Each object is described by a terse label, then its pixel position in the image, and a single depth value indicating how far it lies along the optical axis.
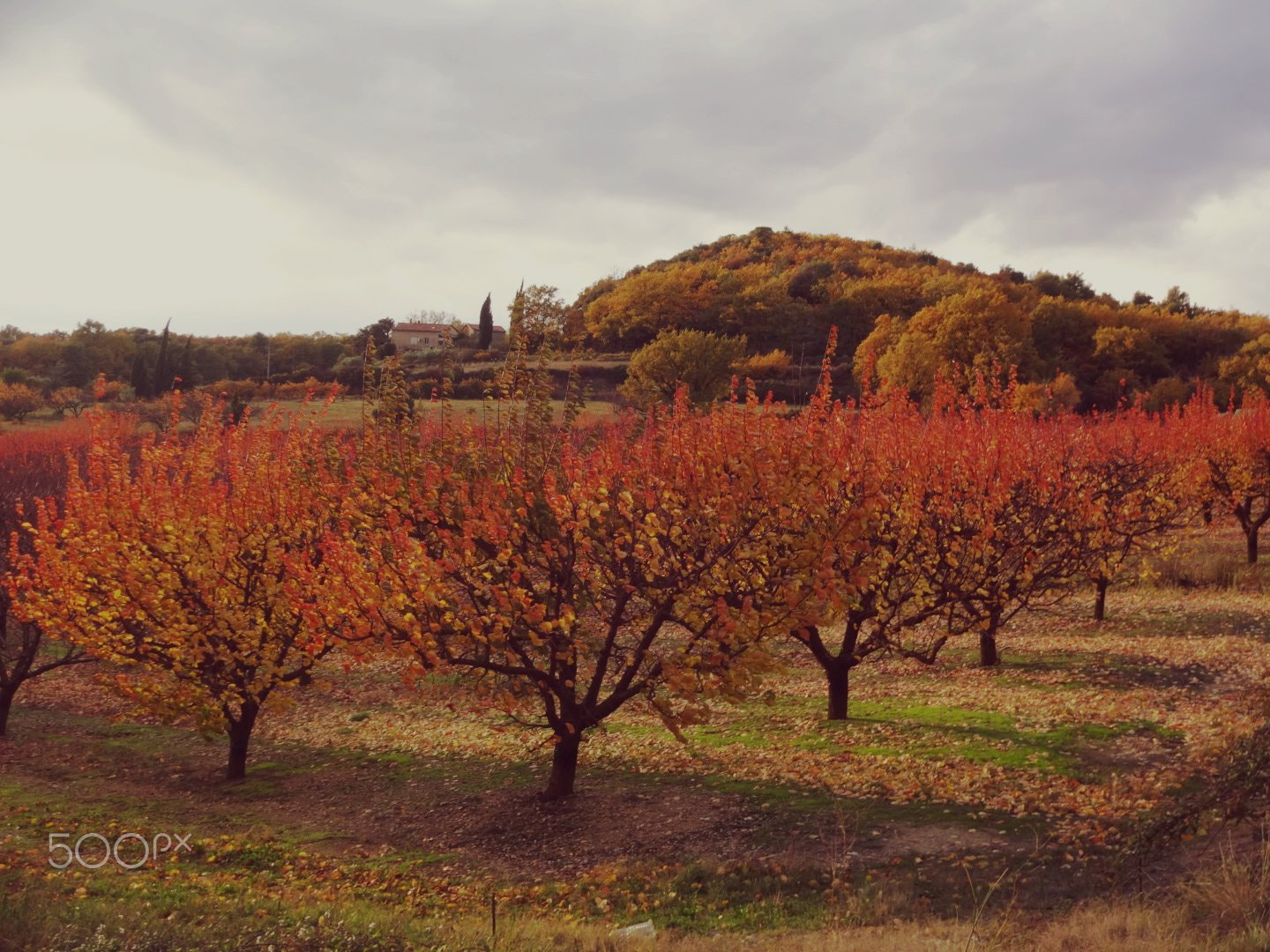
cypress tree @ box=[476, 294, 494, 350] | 55.62
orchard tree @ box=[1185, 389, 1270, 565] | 37.78
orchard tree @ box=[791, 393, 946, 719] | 14.72
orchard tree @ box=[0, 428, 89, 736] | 23.14
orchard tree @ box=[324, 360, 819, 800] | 12.70
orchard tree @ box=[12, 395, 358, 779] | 16.91
